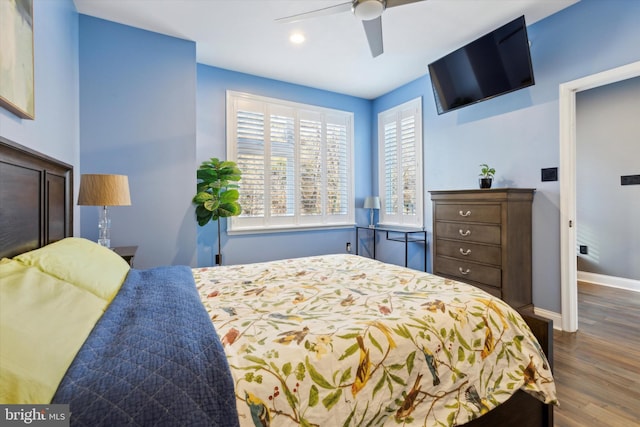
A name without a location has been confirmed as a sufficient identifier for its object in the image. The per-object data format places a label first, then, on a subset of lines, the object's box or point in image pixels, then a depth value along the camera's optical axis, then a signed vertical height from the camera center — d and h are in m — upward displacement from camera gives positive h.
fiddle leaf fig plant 3.21 +0.24
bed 0.73 -0.42
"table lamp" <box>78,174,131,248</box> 2.17 +0.18
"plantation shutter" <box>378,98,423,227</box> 4.19 +0.73
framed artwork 1.34 +0.76
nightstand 2.26 -0.30
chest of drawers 2.69 -0.26
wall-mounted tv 2.67 +1.45
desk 4.00 -0.32
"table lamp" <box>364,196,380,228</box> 4.64 +0.17
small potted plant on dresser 3.04 +0.39
